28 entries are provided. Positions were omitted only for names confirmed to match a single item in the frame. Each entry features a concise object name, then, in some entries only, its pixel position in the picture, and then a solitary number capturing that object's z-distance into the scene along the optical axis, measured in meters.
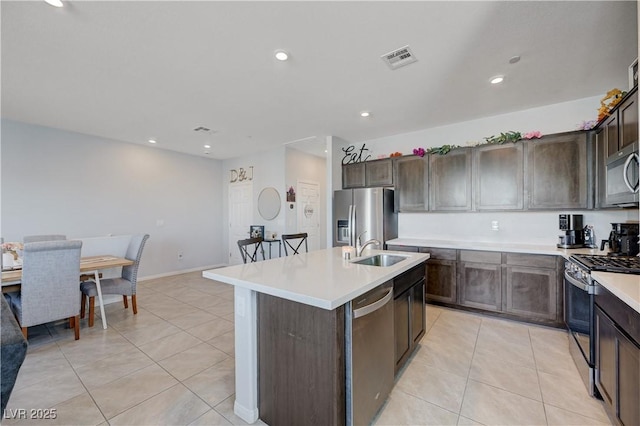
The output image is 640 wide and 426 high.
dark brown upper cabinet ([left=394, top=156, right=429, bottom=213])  4.07
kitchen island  1.41
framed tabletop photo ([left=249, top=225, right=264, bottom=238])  5.95
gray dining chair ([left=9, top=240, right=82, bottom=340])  2.55
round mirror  5.78
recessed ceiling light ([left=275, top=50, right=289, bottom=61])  2.31
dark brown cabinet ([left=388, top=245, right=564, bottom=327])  2.98
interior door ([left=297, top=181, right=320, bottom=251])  6.04
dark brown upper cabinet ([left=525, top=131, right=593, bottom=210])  3.06
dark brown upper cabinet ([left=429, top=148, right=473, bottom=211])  3.75
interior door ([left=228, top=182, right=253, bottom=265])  6.36
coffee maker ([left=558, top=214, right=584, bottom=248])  3.10
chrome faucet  2.47
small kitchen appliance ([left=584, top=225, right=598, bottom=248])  3.16
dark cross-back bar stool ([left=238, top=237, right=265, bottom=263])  3.29
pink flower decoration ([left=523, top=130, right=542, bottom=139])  3.29
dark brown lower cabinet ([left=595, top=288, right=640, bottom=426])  1.33
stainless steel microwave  2.05
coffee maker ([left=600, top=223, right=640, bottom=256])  2.33
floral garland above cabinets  3.35
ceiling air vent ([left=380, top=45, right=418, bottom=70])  2.30
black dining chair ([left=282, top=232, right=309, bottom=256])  5.50
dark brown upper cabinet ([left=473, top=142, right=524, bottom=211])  3.42
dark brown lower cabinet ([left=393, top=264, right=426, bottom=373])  2.04
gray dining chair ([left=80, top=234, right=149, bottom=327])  3.18
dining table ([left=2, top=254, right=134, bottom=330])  2.56
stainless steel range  1.85
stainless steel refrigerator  4.18
